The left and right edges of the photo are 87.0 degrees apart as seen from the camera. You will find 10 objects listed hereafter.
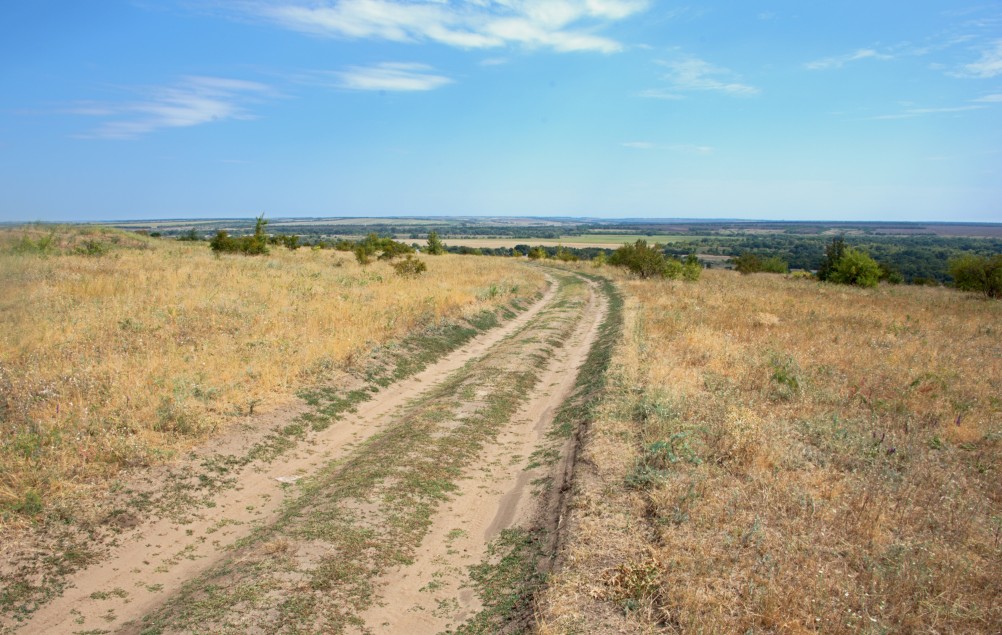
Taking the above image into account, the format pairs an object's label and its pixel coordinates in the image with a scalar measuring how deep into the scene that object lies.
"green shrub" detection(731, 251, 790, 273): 69.62
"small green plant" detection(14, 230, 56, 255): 19.38
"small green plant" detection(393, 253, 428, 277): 33.03
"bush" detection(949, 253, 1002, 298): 40.22
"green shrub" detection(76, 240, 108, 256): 25.37
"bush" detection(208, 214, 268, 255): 40.38
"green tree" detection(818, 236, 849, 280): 53.81
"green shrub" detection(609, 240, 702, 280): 46.06
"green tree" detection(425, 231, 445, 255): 66.94
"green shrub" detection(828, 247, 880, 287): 49.09
